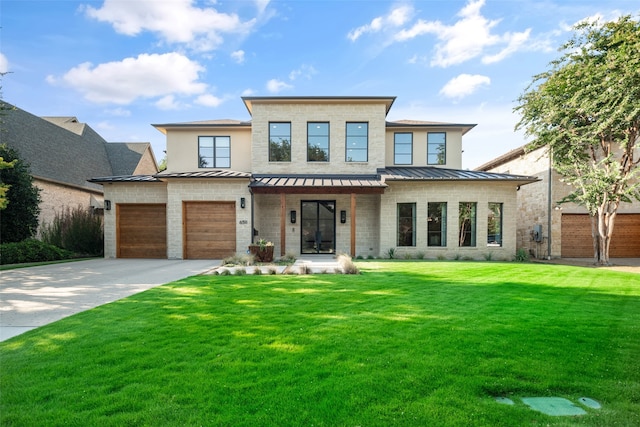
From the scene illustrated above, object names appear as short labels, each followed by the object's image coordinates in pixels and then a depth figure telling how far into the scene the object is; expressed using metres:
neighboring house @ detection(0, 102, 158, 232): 18.05
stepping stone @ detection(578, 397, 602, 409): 2.48
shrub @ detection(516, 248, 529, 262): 14.34
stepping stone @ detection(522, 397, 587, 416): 2.40
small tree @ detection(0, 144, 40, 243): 13.56
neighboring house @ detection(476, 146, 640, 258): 16.16
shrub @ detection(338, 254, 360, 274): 9.05
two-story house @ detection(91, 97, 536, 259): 13.70
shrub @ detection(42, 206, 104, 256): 15.08
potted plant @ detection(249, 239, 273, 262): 12.37
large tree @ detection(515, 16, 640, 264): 11.52
